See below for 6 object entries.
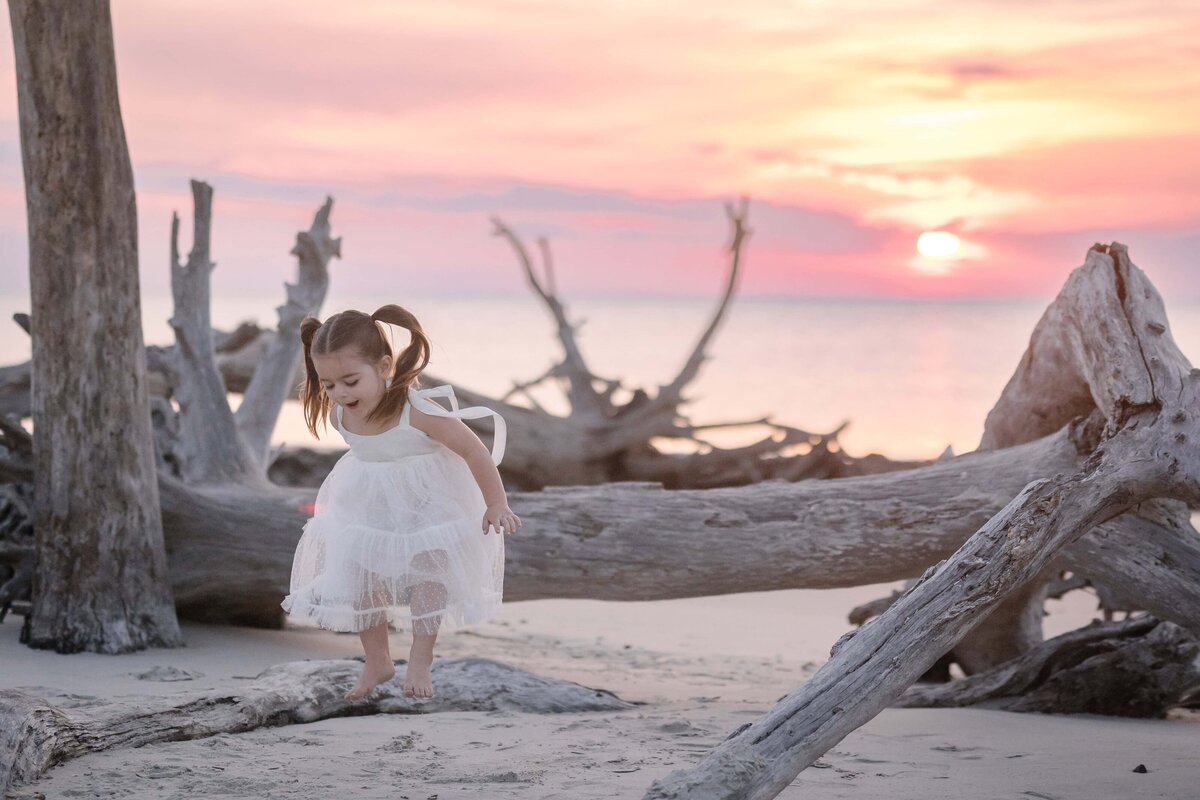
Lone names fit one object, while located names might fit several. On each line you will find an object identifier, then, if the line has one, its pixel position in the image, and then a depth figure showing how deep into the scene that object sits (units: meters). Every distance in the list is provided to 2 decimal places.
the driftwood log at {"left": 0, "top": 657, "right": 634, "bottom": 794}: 4.43
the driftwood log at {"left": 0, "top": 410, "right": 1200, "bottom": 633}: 6.47
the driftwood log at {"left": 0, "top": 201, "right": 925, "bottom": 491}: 10.68
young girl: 4.52
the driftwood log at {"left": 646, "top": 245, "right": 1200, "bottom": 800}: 3.75
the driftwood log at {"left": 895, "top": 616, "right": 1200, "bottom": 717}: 5.93
